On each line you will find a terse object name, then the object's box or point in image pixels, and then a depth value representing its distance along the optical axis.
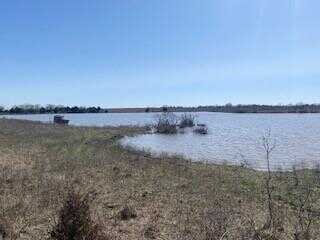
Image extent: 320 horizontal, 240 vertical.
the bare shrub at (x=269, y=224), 5.20
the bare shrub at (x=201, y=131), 30.84
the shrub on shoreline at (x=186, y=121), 38.10
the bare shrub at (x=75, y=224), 3.94
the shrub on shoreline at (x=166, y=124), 32.13
